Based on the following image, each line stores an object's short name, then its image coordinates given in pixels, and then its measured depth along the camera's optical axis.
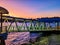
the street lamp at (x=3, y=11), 5.64
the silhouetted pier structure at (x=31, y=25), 6.13
